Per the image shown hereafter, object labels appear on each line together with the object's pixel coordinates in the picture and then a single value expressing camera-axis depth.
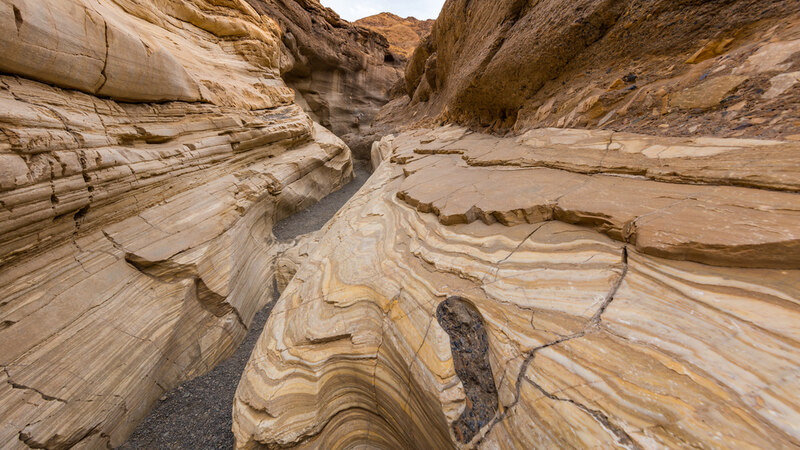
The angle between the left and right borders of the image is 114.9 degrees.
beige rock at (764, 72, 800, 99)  1.86
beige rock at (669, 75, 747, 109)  2.15
